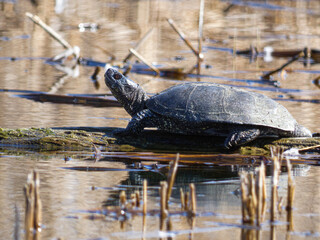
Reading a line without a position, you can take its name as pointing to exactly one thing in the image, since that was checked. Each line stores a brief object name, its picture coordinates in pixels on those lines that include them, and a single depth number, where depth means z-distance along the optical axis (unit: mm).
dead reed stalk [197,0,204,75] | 25828
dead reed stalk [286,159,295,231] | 9324
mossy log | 13117
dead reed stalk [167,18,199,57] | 25445
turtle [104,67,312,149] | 12930
